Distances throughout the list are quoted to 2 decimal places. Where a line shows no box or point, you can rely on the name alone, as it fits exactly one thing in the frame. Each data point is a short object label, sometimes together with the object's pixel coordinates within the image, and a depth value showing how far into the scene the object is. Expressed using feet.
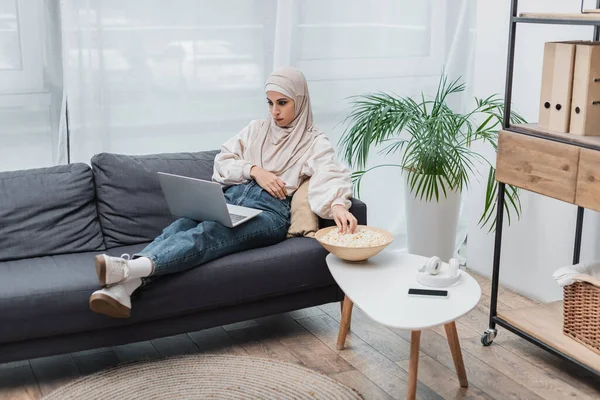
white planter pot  12.71
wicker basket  9.12
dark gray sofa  8.89
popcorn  9.36
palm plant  11.71
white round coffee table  7.95
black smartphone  8.45
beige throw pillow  10.55
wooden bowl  9.24
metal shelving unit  8.93
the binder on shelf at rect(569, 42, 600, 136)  8.93
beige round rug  8.98
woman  9.55
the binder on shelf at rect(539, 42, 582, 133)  9.19
